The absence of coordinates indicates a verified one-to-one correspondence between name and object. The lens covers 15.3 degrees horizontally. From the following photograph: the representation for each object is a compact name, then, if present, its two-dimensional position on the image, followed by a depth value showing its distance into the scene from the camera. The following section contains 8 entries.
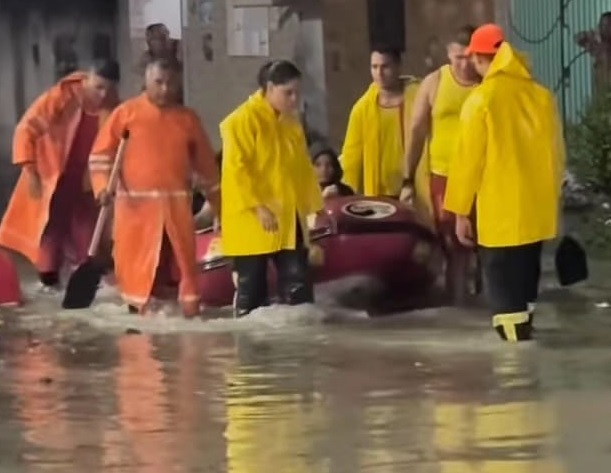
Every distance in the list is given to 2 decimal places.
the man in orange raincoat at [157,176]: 13.63
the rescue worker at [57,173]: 15.16
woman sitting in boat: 14.82
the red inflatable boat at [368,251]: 14.14
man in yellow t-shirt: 14.02
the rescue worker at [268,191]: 13.14
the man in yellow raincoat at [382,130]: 14.91
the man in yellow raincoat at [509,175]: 11.91
